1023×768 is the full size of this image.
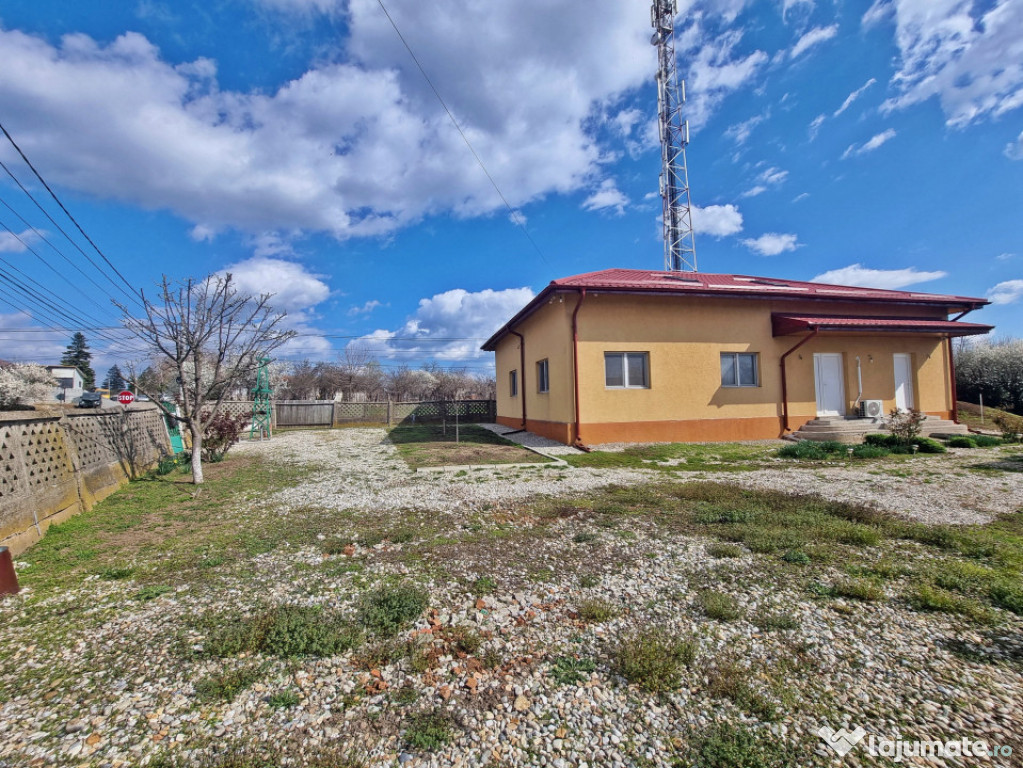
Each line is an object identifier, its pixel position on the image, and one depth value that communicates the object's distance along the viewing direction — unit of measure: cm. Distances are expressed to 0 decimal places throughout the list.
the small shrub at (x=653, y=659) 221
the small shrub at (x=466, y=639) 257
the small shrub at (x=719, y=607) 280
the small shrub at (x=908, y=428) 979
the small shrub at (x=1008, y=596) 281
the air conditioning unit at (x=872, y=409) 1230
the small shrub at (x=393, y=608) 281
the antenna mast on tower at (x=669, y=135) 2038
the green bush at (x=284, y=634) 255
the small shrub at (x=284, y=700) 212
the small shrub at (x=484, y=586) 329
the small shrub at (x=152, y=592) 331
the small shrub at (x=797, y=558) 367
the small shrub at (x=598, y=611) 285
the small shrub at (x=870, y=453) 905
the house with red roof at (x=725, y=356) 1110
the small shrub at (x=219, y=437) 1091
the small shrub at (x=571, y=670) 228
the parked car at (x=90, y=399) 2470
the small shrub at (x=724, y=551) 385
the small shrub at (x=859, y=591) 300
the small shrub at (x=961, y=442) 1011
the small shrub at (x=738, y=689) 200
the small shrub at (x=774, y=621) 269
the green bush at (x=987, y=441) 1018
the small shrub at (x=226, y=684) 219
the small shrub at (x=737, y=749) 173
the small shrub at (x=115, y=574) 375
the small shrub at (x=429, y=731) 187
